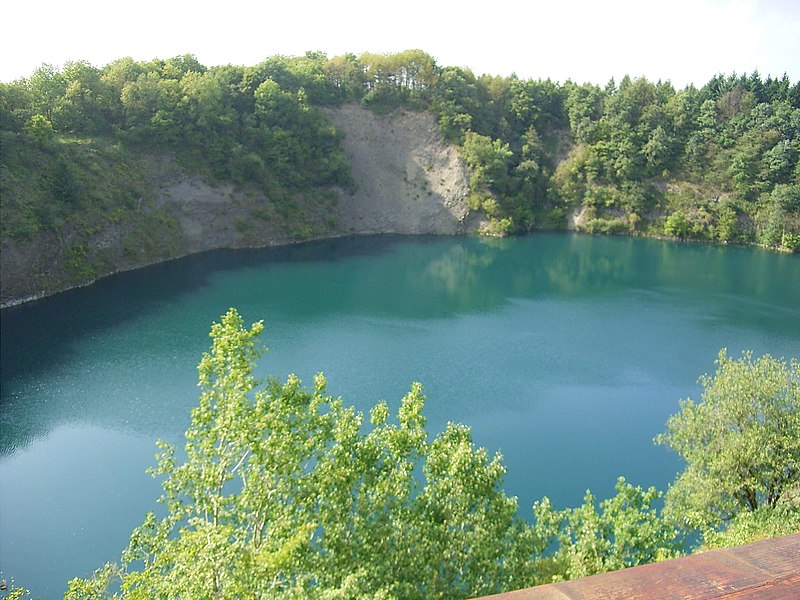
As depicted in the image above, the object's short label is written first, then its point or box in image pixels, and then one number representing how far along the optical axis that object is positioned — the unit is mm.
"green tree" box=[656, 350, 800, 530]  15281
